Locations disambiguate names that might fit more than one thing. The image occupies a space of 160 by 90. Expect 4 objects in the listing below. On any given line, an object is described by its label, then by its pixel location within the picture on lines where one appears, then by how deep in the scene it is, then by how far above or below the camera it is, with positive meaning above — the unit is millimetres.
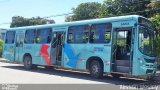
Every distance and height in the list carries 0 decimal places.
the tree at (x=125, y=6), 20180 +3603
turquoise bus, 9435 -231
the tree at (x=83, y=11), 37156 +5729
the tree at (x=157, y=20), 14752 +1607
